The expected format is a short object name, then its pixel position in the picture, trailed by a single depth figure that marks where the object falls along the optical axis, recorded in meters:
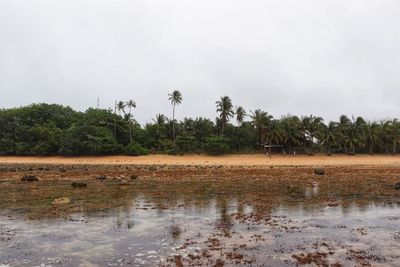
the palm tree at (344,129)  101.94
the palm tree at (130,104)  123.88
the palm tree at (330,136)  101.43
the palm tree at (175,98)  115.69
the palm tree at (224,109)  108.50
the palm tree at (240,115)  114.21
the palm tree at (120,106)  120.87
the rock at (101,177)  49.38
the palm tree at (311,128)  101.12
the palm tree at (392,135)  103.78
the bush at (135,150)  101.19
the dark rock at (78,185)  40.22
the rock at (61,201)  29.48
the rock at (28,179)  47.97
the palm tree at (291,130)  101.12
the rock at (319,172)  55.35
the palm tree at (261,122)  102.31
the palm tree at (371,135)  104.25
